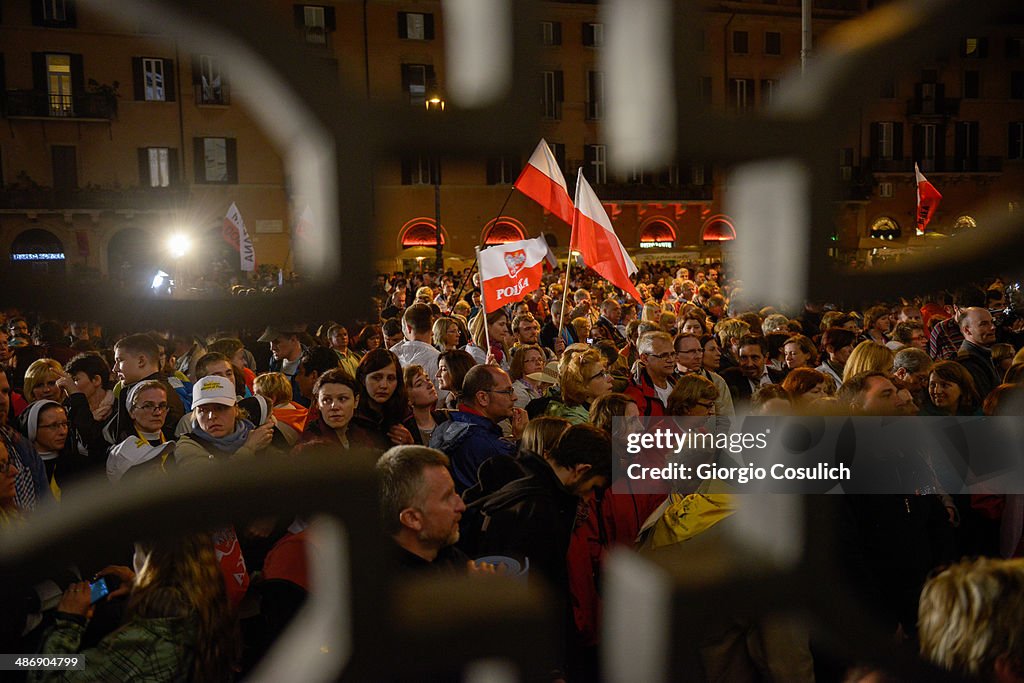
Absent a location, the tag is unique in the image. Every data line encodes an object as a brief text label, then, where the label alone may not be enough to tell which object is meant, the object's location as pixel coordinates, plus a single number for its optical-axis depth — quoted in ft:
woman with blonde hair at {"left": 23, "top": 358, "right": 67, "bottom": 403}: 14.55
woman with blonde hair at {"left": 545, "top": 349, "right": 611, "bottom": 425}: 13.99
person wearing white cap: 10.81
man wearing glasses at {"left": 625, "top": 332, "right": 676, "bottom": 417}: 16.40
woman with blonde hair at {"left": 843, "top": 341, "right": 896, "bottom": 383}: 13.24
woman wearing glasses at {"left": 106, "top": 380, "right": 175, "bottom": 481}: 10.57
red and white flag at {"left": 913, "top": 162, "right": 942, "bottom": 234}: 24.05
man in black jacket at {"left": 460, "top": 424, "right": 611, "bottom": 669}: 7.69
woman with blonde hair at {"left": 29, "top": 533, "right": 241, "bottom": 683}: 5.41
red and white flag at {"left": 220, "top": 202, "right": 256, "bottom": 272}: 25.46
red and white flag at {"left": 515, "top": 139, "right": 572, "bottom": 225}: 16.35
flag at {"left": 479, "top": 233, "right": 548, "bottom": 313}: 21.30
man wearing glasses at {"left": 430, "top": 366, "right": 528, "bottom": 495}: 11.79
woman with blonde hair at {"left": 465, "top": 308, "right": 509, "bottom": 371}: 20.92
